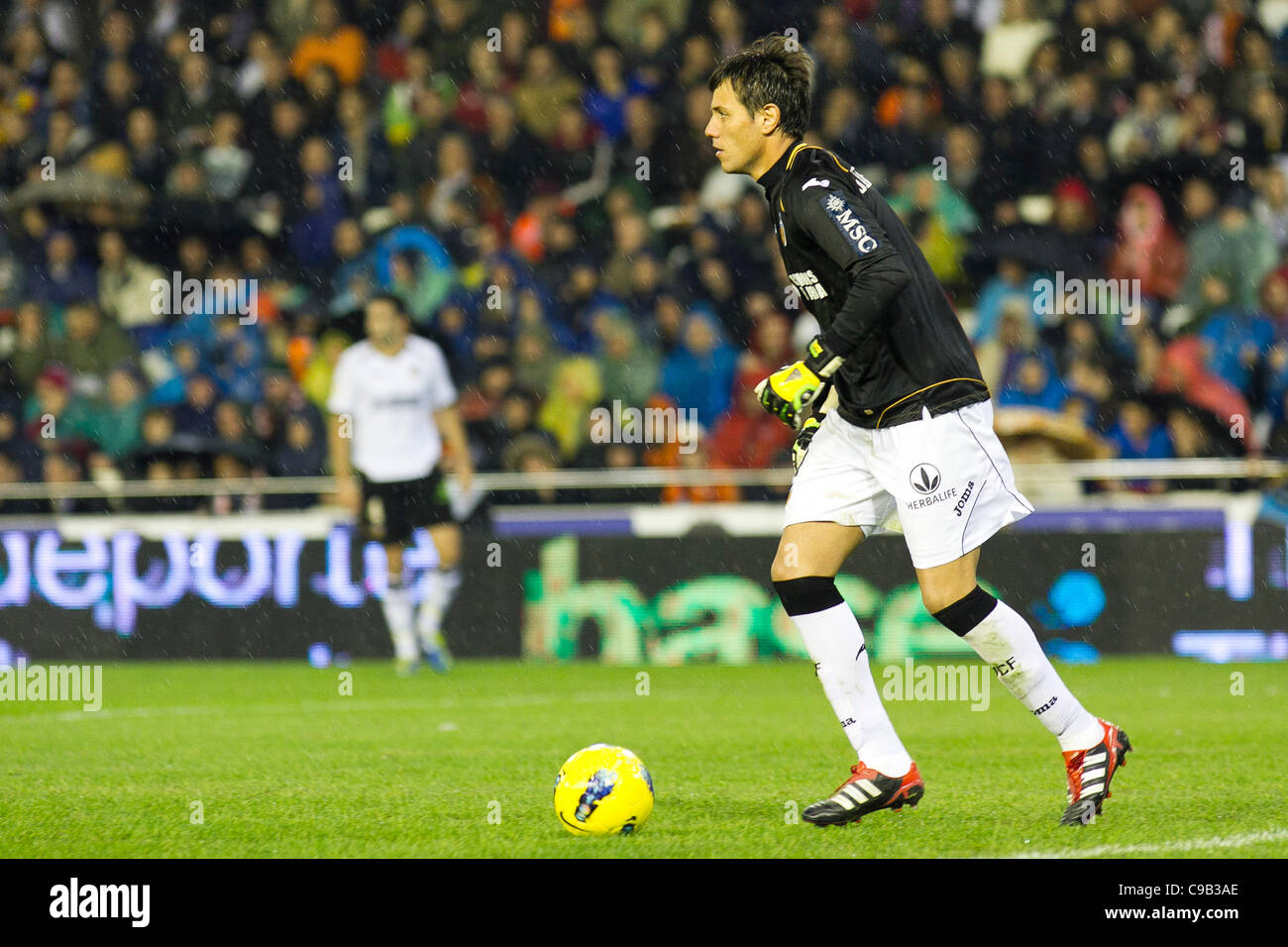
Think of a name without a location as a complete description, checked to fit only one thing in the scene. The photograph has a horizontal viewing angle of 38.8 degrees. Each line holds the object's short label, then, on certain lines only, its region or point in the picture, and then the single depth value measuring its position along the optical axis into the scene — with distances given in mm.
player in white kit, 11078
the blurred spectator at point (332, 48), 15703
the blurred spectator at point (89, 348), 13781
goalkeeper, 5207
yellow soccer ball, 5121
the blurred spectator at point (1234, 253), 12633
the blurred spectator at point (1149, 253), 13055
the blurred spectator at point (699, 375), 12867
